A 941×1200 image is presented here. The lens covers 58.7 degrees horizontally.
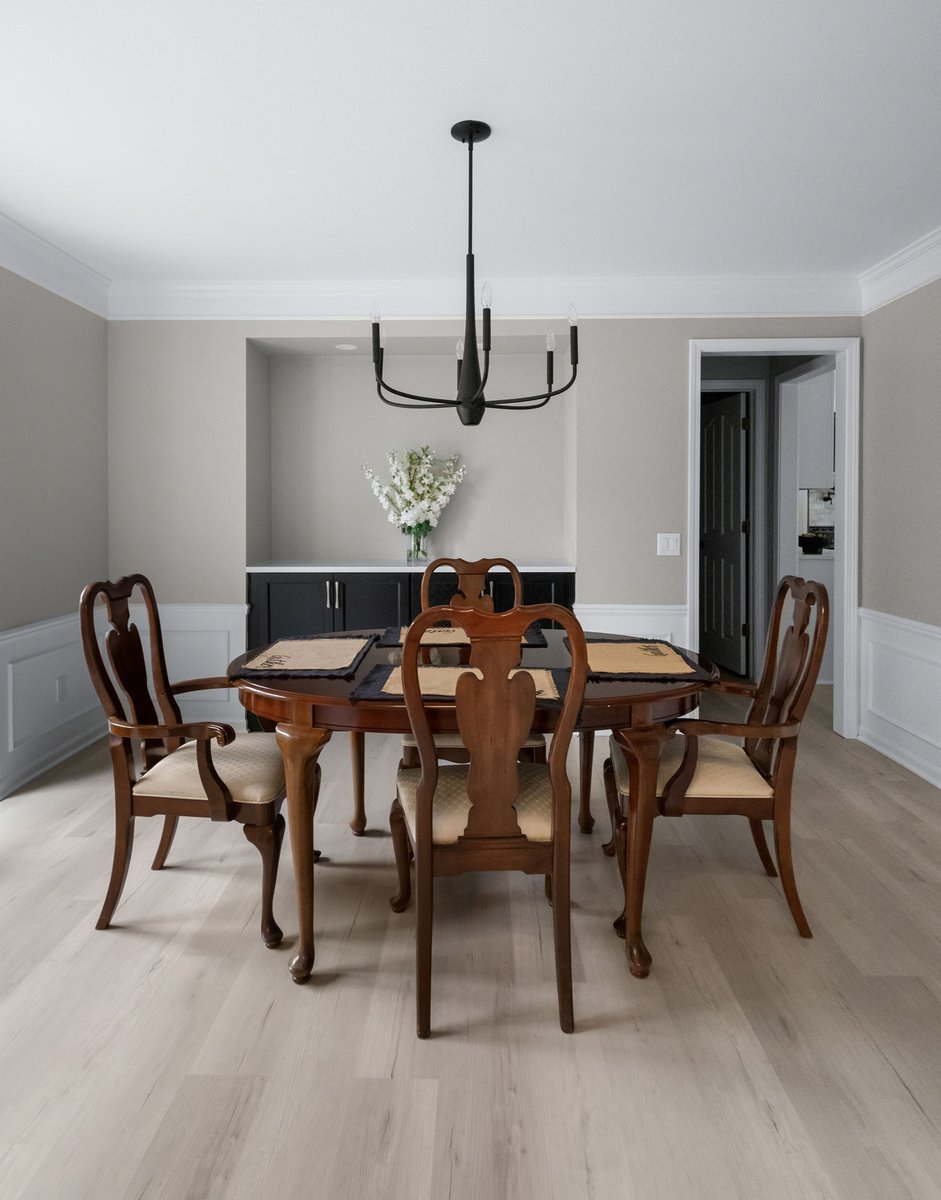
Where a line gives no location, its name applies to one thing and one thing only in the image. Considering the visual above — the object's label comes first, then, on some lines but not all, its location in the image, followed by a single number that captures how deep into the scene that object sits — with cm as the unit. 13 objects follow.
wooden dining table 214
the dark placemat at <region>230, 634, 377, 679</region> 238
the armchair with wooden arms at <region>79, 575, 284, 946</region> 233
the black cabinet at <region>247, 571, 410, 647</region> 471
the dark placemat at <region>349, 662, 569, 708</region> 210
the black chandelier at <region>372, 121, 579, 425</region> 272
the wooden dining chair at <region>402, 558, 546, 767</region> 292
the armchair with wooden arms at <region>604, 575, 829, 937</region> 235
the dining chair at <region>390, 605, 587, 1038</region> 185
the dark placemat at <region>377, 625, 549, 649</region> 298
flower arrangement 489
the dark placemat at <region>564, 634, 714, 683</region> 236
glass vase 495
